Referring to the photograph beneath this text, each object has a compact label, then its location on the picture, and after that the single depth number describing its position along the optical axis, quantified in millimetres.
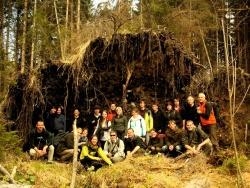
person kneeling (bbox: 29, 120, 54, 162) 12258
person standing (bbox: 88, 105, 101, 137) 13174
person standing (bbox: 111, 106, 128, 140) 12672
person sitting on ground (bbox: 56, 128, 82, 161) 12203
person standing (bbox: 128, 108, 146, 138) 12703
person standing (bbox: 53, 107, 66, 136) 13234
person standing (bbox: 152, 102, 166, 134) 12867
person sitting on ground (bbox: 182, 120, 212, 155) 11522
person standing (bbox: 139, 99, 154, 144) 13023
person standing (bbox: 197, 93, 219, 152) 11594
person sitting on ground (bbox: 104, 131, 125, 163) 11625
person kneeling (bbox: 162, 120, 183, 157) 11781
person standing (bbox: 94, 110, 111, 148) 12766
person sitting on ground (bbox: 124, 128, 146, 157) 12085
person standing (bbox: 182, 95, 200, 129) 11858
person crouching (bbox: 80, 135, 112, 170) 11461
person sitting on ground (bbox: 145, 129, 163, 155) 12148
